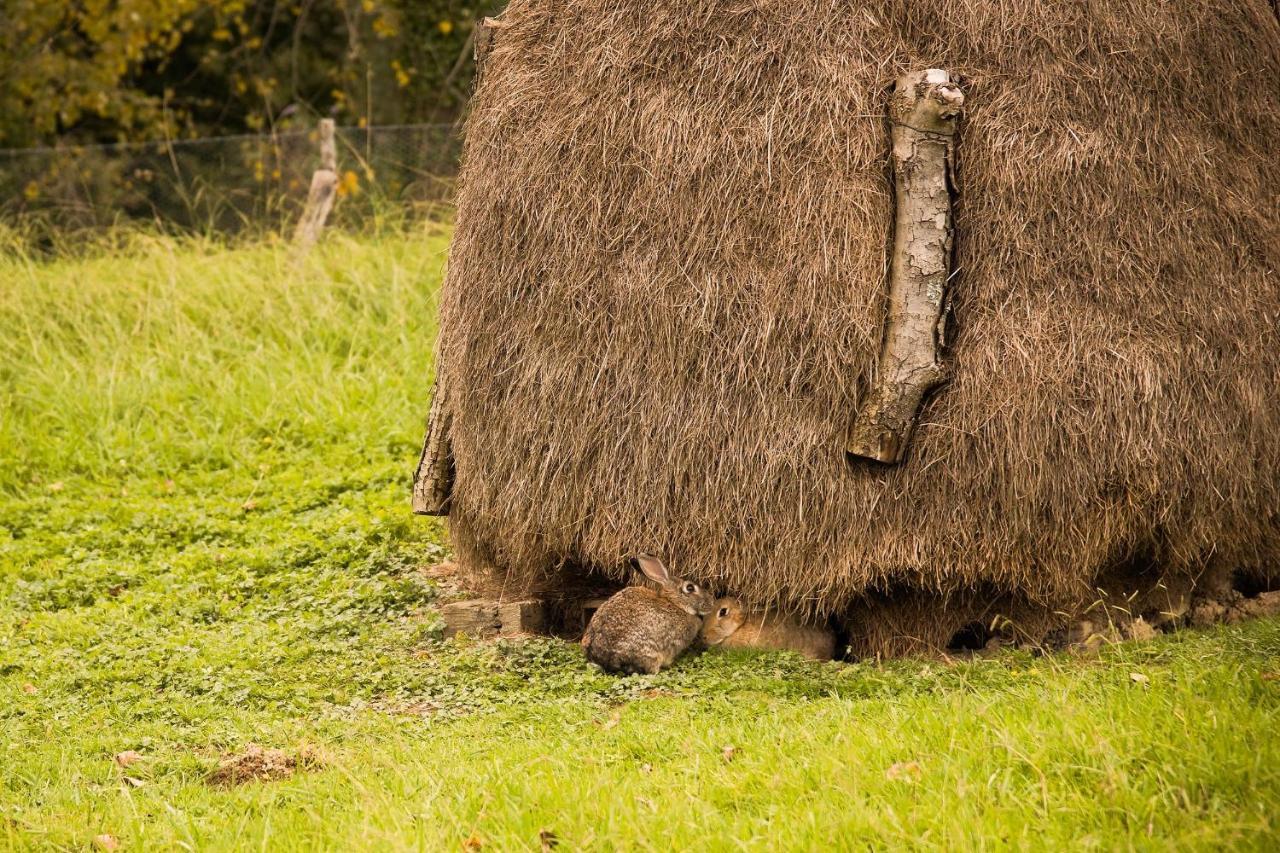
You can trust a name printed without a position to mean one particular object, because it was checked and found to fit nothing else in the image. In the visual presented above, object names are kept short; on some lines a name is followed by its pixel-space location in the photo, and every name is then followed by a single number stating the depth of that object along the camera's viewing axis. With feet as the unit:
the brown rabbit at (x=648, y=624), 38.09
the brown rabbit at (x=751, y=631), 40.37
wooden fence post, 80.53
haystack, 37.55
